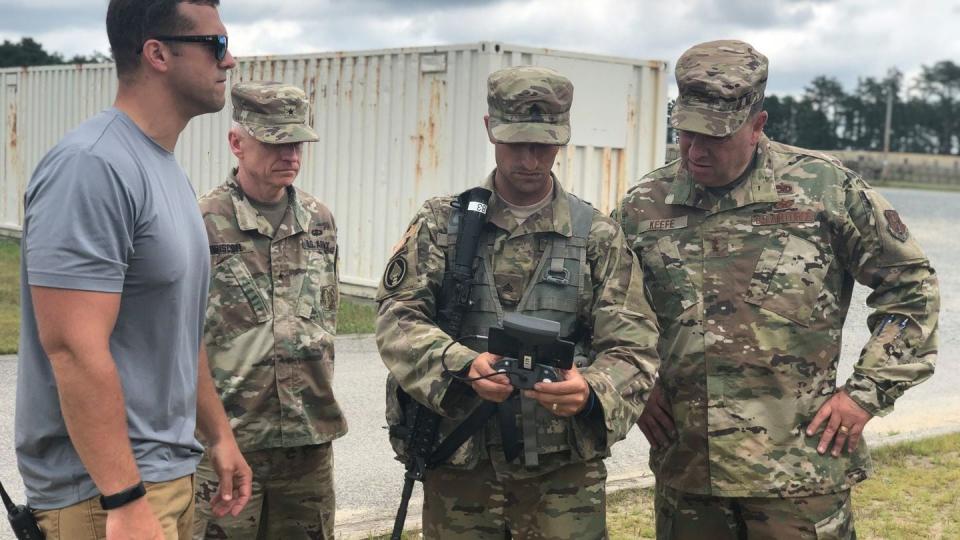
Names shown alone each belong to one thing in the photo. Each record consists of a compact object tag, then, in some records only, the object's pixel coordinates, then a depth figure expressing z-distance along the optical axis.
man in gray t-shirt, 2.19
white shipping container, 10.78
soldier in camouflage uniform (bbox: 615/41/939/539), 3.38
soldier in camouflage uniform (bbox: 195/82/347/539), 3.78
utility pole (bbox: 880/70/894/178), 70.25
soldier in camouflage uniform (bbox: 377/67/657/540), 3.11
